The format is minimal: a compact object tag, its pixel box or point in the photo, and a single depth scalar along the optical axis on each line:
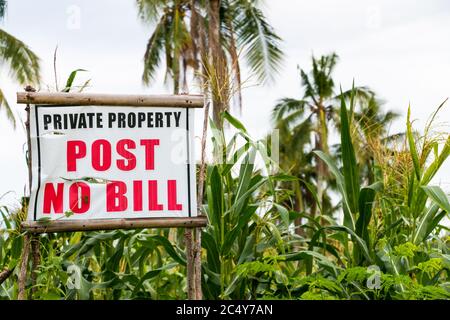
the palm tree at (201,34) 23.22
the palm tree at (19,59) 24.52
